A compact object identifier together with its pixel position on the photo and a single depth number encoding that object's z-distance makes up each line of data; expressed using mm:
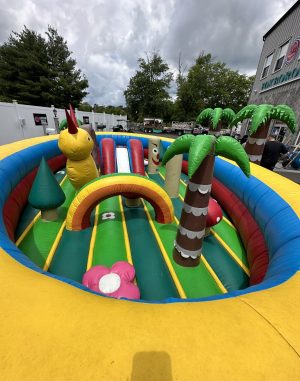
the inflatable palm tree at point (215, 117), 5149
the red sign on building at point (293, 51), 9505
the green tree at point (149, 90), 31938
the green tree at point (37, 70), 21019
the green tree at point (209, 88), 28281
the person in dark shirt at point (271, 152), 4766
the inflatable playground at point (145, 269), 754
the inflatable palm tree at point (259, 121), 3562
